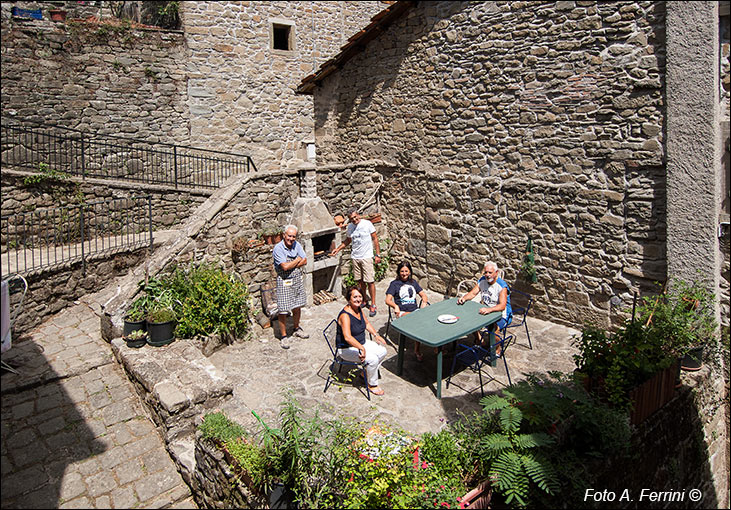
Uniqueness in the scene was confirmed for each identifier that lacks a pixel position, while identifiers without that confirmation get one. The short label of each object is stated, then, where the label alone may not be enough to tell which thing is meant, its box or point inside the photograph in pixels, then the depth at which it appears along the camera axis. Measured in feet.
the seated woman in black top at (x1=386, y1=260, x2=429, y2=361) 25.36
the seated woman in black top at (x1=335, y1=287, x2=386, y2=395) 21.25
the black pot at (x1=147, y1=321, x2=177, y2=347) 22.80
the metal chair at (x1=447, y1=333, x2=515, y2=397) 21.96
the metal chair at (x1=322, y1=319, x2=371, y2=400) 21.29
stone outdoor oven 30.89
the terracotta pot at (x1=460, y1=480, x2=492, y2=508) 14.92
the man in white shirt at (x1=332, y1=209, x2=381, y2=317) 29.96
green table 21.07
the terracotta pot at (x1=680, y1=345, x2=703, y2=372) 22.02
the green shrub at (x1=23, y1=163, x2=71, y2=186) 33.86
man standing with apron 26.02
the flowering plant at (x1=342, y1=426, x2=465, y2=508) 14.24
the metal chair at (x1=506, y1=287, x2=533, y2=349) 28.12
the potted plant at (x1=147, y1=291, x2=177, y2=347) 22.81
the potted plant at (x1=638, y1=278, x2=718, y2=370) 21.22
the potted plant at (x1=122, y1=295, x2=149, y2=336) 23.03
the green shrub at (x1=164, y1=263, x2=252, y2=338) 24.22
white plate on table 22.48
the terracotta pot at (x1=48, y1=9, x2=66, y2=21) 42.21
